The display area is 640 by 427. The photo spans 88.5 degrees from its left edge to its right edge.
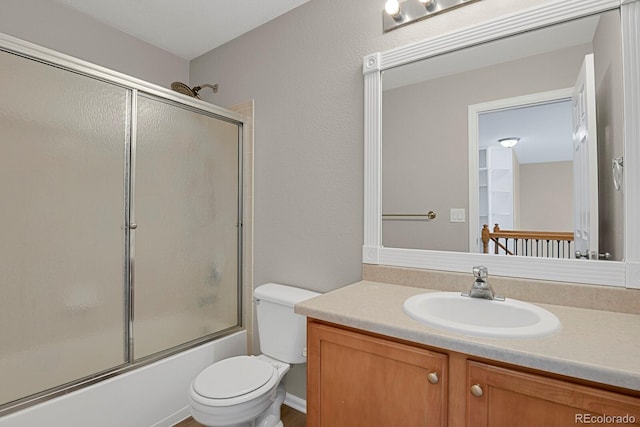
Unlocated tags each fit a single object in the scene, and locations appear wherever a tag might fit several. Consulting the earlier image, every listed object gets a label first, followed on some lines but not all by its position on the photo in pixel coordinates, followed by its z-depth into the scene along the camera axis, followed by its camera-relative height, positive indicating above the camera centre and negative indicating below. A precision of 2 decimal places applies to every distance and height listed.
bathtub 1.39 -0.86
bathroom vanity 0.73 -0.40
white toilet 1.35 -0.73
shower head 2.18 +0.87
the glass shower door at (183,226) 1.75 -0.05
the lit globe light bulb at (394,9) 1.52 +0.97
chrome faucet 1.21 -0.26
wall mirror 1.14 +0.30
